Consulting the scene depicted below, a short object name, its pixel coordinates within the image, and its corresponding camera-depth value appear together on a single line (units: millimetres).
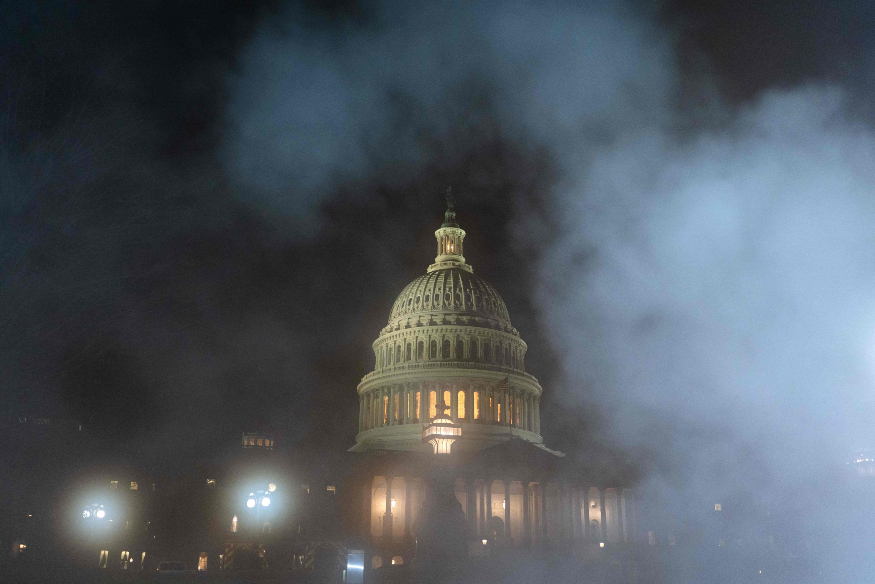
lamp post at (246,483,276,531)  47000
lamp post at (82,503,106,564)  43784
